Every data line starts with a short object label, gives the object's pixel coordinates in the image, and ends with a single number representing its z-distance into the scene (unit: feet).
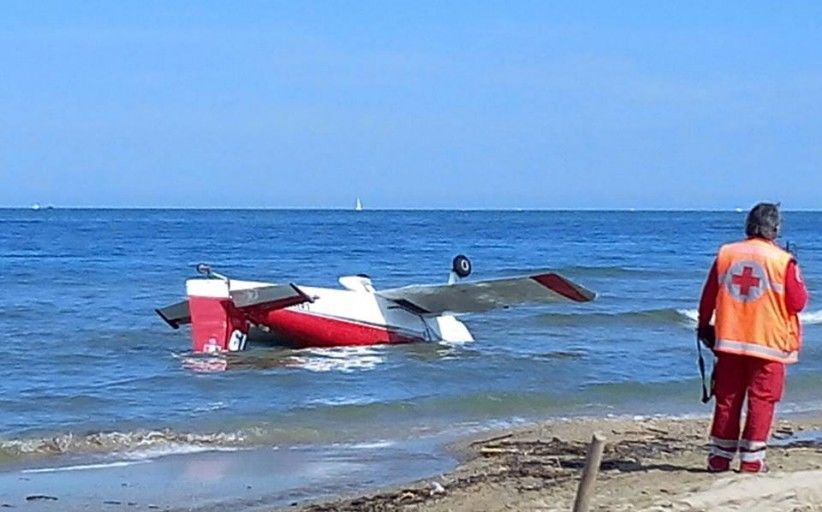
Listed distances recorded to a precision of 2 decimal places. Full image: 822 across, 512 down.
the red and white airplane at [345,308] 119.55
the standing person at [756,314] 52.44
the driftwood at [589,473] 40.63
